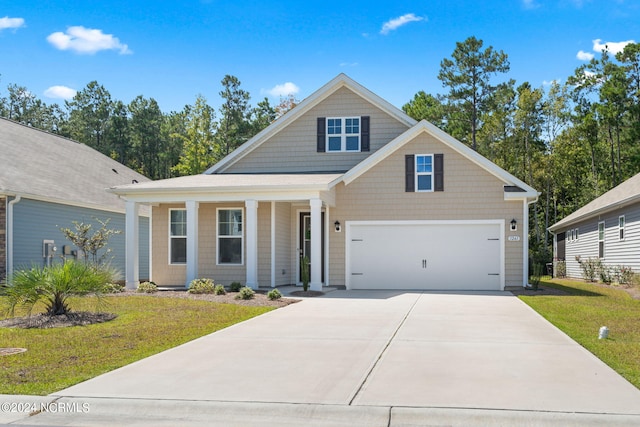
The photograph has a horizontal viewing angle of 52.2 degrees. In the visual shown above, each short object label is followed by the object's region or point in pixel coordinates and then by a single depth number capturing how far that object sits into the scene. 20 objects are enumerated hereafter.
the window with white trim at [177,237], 21.53
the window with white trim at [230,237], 21.17
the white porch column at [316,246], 18.47
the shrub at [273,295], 16.23
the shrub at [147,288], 18.56
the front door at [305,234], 21.89
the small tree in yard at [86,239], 19.03
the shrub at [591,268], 27.03
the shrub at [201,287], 17.97
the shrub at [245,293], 16.36
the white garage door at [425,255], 20.22
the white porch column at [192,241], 19.58
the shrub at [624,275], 22.28
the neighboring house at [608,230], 22.42
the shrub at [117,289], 18.12
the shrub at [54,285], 11.70
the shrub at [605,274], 24.98
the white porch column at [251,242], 19.17
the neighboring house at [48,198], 19.70
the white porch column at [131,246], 19.88
